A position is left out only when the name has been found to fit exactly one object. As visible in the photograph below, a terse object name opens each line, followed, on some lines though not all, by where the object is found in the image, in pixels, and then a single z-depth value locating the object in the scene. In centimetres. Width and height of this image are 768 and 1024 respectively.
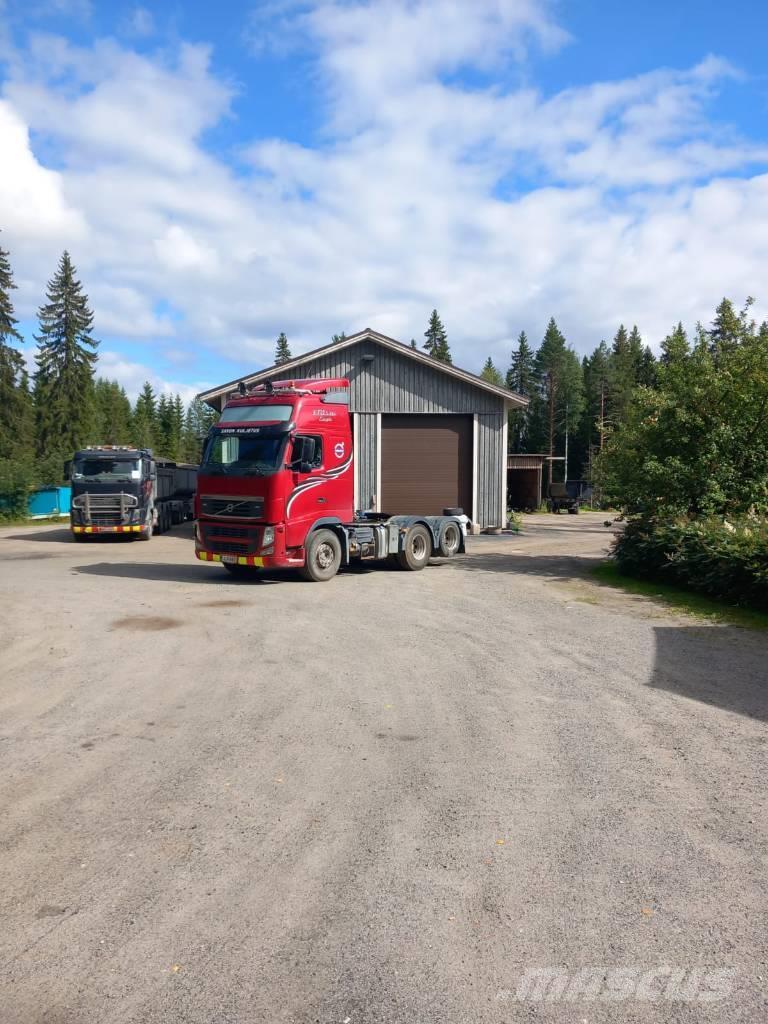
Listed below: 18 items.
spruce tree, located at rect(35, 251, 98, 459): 5928
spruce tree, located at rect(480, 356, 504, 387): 10016
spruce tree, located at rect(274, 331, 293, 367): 10150
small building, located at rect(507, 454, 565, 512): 5114
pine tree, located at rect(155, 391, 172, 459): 10734
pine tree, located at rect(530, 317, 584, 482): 8062
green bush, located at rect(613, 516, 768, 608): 1225
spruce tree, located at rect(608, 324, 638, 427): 7425
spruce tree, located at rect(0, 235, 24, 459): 5375
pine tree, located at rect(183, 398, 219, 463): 14718
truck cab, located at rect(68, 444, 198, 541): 2367
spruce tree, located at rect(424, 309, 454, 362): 8883
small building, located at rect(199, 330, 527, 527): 2533
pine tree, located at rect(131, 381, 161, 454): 9931
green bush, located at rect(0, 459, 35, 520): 3512
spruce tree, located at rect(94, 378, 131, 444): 9469
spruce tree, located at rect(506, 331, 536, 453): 8619
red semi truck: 1423
